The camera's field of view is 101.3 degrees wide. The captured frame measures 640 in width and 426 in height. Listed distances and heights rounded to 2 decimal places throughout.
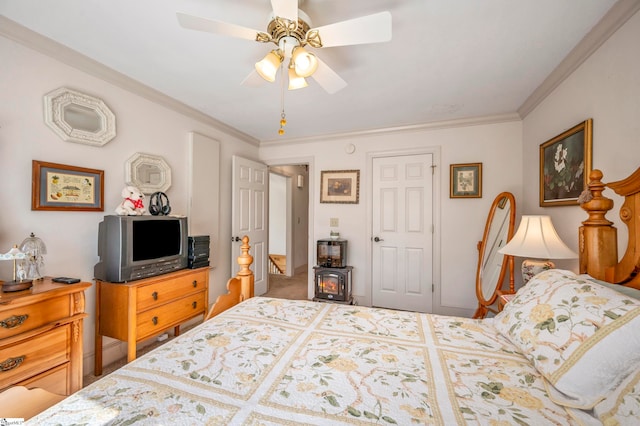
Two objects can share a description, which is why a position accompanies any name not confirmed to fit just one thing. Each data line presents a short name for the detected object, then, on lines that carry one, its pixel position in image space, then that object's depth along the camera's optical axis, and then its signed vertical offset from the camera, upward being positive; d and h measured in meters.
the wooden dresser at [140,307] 1.92 -0.73
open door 3.46 +0.05
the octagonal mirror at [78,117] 1.84 +0.74
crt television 1.91 -0.26
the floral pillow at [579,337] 0.77 -0.41
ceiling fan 1.23 +0.93
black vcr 2.47 -0.36
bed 0.72 -0.55
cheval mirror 2.58 -0.40
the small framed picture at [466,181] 3.11 +0.43
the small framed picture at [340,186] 3.66 +0.42
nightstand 1.94 -0.63
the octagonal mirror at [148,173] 2.33 +0.40
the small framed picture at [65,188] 1.76 +0.19
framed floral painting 1.79 +0.40
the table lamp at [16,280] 1.38 -0.37
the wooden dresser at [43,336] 1.31 -0.67
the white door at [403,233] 3.34 -0.22
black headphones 2.35 +0.07
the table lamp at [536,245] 1.74 -0.20
